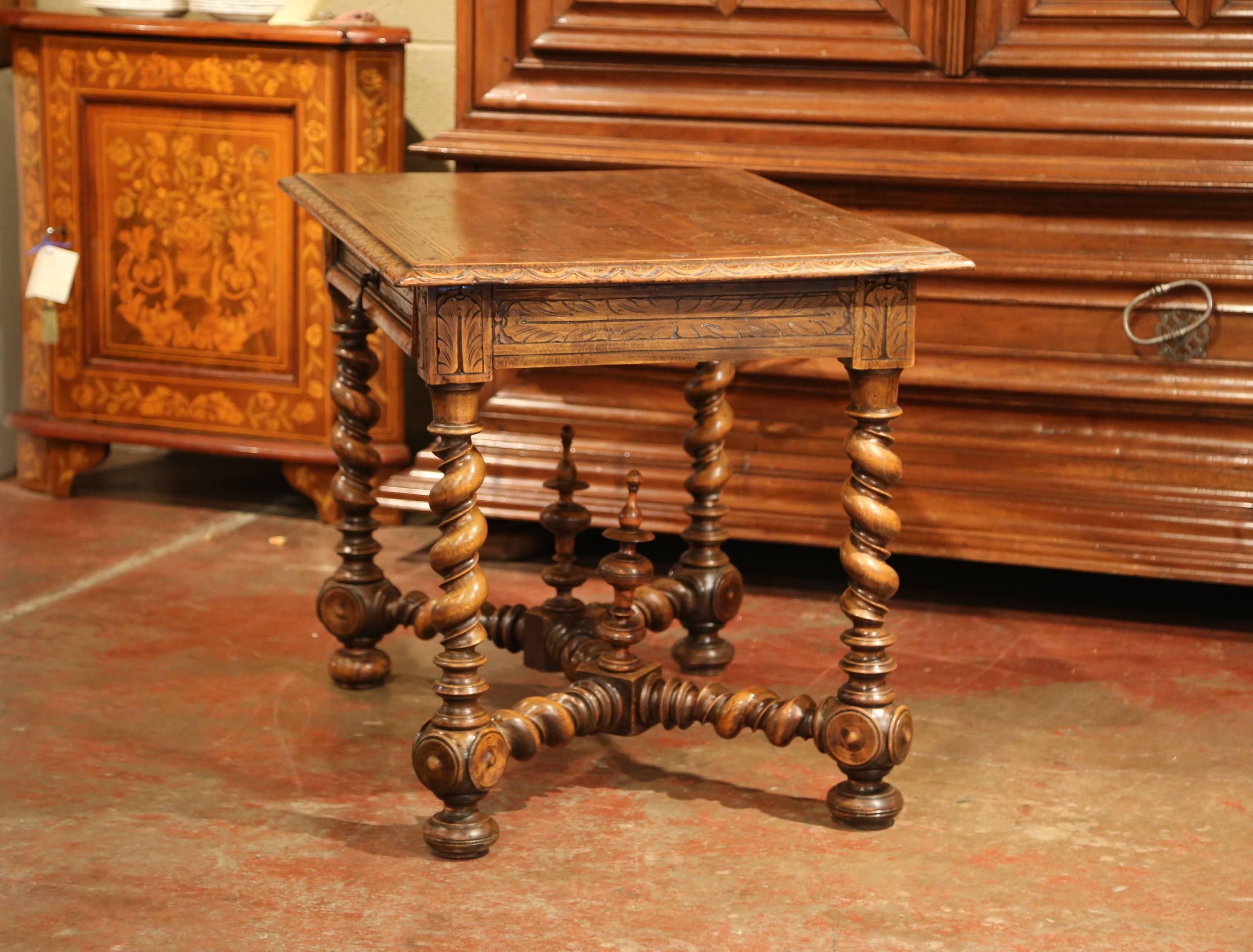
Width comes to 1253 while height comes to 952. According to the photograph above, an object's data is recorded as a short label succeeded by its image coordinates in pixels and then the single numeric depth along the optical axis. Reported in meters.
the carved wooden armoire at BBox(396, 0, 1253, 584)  3.36
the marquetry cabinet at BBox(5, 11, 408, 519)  3.99
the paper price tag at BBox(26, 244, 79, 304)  4.11
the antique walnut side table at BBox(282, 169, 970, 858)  2.26
